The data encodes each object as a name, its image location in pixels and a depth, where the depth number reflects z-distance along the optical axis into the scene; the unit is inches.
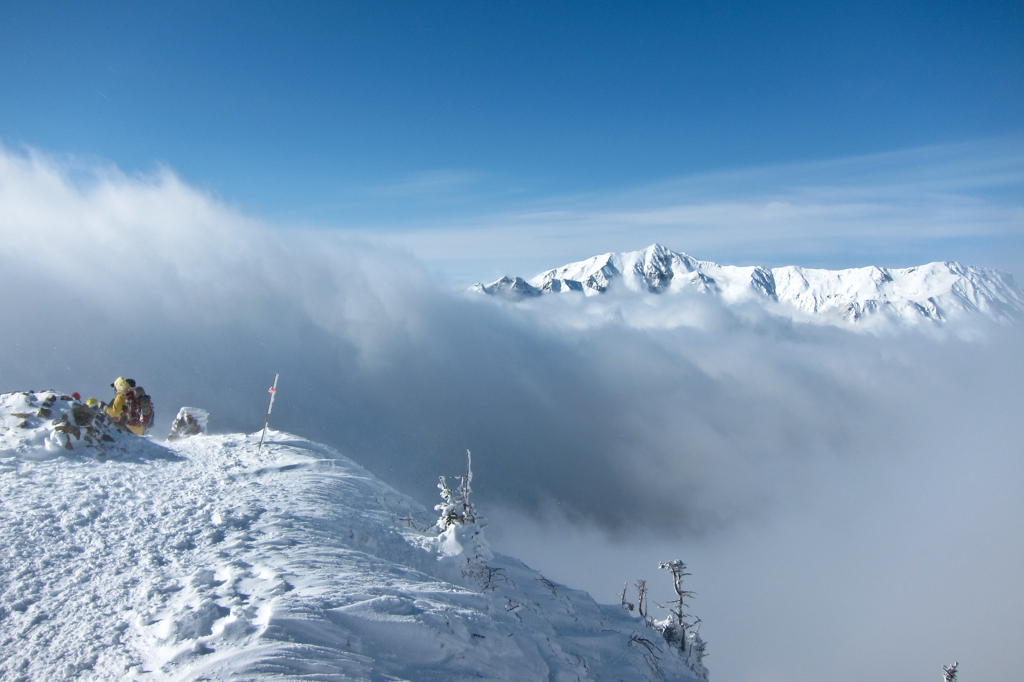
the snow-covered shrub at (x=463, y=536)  444.8
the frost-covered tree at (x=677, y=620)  599.5
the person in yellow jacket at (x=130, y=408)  735.1
